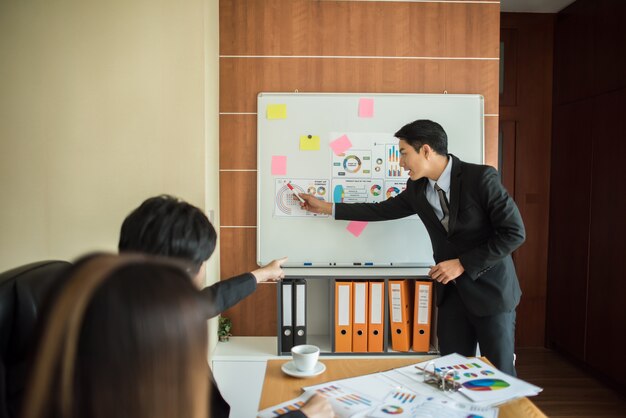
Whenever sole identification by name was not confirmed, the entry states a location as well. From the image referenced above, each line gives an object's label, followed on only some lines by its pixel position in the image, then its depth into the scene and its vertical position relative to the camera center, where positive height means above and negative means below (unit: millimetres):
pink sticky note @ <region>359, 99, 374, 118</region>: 2879 +432
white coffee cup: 1477 -525
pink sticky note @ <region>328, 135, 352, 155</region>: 2883 +212
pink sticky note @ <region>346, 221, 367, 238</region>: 2881 -255
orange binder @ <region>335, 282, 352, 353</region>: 2600 -709
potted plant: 2865 -854
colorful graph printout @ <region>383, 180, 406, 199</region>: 2900 -23
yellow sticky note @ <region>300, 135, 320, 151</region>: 2875 +228
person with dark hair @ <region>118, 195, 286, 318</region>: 1172 -120
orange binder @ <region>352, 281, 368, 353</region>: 2617 -706
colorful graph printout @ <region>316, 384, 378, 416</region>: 1205 -549
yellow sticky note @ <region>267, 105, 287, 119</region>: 2873 +411
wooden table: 1221 -569
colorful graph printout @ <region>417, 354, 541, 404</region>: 1265 -538
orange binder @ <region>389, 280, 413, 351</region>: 2641 -694
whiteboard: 2875 +96
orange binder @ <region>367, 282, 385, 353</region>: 2625 -713
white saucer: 1457 -560
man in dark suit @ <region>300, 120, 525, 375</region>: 2176 -257
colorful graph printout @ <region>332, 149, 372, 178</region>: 2885 +109
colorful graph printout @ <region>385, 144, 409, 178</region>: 2885 +122
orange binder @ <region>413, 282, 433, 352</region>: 2639 -703
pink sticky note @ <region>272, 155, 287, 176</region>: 2879 +123
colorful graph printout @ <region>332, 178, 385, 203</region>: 2893 -42
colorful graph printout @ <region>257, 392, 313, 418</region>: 1188 -553
